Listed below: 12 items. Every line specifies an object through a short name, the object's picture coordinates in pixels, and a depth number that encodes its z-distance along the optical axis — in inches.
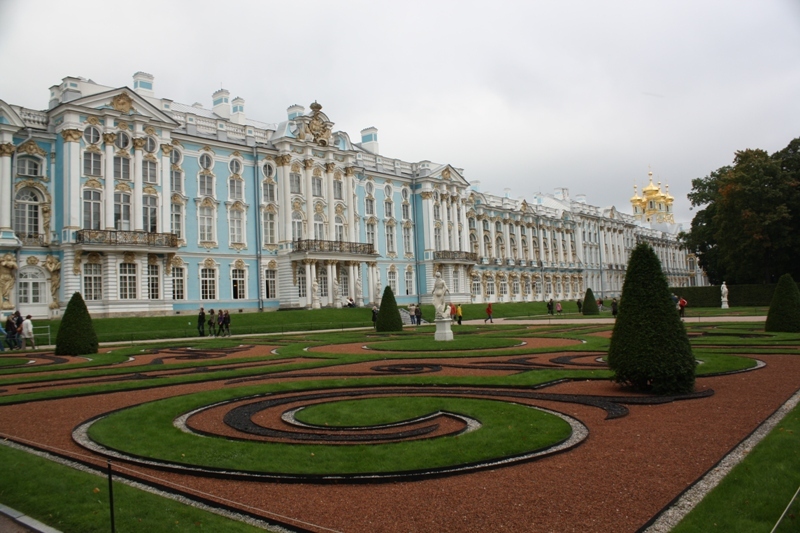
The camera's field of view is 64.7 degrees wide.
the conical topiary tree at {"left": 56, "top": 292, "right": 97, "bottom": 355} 922.7
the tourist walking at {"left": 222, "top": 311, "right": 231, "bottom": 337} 1344.1
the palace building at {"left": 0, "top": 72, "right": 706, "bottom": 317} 1577.3
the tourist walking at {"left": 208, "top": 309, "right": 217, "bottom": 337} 1363.2
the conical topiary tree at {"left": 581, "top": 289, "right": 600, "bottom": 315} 2065.8
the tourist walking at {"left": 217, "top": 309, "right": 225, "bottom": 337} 1352.1
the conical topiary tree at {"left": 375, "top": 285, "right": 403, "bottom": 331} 1333.7
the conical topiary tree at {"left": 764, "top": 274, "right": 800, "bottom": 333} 992.9
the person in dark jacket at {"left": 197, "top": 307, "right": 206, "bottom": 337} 1362.0
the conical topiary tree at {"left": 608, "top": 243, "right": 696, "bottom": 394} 463.8
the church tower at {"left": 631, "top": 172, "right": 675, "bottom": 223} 5172.2
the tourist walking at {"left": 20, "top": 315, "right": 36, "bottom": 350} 1117.1
